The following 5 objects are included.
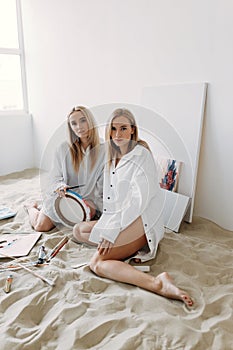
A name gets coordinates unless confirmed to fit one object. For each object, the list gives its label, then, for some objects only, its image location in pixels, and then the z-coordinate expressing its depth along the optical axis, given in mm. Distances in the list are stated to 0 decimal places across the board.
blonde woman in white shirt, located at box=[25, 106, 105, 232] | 1743
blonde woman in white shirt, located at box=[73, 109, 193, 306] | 1371
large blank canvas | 1790
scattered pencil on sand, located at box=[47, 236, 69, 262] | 1515
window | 2975
